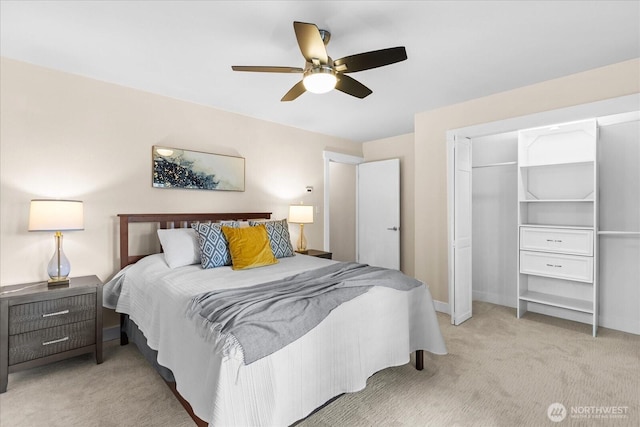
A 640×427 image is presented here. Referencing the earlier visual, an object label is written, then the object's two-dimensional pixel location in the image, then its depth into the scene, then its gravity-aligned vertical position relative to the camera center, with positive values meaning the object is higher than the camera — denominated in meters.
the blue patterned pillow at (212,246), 2.71 -0.29
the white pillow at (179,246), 2.73 -0.30
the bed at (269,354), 1.39 -0.75
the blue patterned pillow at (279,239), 3.28 -0.27
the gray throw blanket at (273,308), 1.44 -0.51
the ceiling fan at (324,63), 1.78 +0.96
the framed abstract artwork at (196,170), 3.28 +0.50
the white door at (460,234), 3.44 -0.24
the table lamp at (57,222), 2.35 -0.06
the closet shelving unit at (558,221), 3.20 -0.09
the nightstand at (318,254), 4.10 -0.53
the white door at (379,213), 5.00 +0.01
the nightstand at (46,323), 2.19 -0.82
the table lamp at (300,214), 4.14 +0.00
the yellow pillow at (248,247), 2.73 -0.31
